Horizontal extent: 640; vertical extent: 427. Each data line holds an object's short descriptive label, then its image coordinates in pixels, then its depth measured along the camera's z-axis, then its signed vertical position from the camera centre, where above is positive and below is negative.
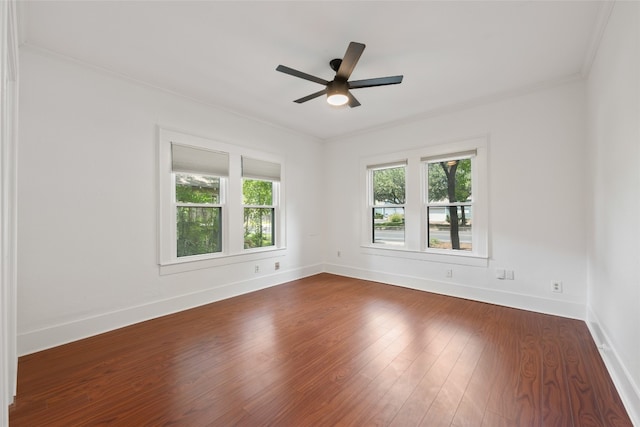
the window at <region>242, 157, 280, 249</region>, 4.30 +0.21
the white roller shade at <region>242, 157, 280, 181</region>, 4.24 +0.71
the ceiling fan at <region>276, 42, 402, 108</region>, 2.40 +1.25
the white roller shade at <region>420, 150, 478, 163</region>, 3.84 +0.81
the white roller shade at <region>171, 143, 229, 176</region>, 3.45 +0.70
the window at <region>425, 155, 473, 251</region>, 3.95 +0.13
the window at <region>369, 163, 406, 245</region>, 4.66 +0.17
